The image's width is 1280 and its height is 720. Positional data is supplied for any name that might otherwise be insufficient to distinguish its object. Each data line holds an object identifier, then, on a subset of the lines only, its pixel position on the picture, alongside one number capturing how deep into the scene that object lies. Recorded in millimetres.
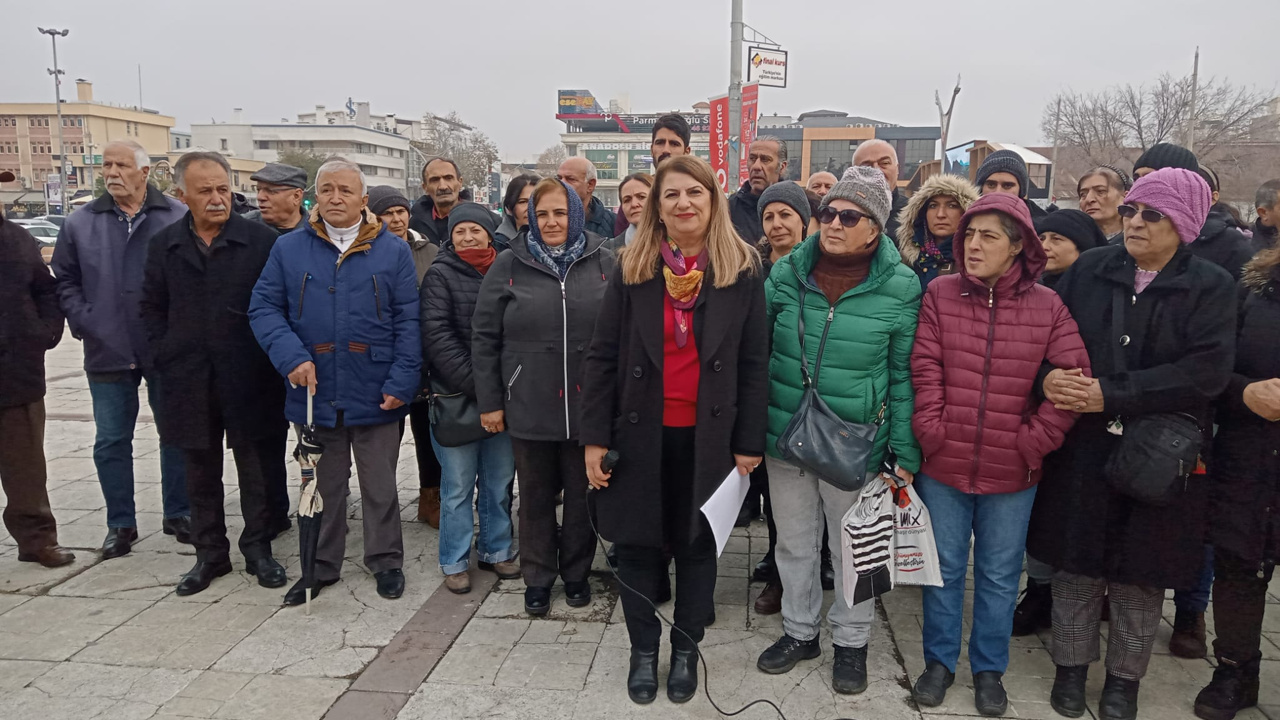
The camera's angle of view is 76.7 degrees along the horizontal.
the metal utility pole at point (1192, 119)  28062
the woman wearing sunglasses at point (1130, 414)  2879
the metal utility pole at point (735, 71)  13766
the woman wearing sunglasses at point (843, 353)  3100
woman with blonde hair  3082
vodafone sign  13773
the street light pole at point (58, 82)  46031
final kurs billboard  15227
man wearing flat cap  5059
